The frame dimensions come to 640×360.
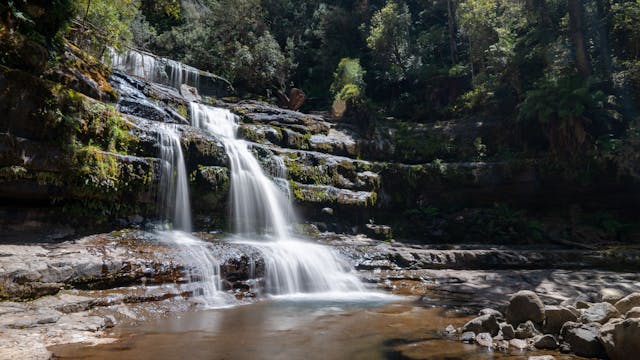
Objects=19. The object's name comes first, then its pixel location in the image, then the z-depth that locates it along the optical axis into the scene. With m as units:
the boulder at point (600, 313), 5.72
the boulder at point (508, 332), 5.68
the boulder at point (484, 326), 5.88
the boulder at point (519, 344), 5.41
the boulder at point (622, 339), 4.54
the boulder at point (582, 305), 6.73
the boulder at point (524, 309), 6.05
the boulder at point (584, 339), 5.04
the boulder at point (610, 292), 9.41
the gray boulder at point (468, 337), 5.66
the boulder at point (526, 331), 5.71
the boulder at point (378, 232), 16.41
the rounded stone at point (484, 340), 5.50
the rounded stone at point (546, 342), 5.42
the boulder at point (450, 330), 6.16
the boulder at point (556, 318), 5.84
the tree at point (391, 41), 27.02
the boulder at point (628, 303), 6.03
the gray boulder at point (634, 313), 5.14
